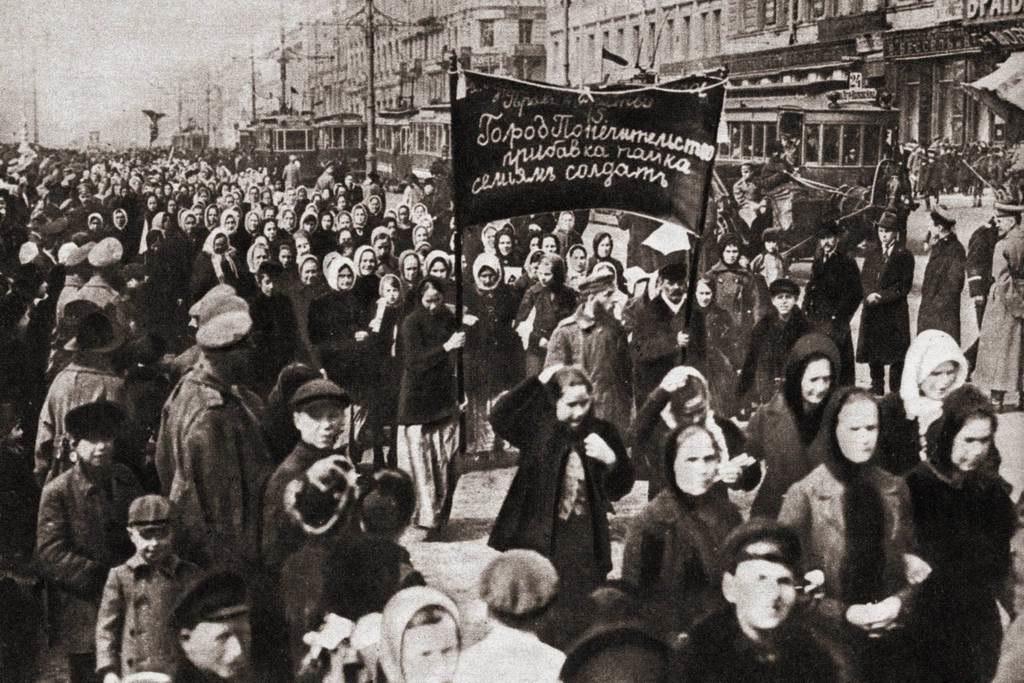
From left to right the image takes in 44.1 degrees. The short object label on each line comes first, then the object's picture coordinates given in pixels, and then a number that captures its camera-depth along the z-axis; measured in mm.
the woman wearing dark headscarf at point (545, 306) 6633
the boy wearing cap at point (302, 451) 4945
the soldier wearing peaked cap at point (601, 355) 6266
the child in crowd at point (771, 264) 7086
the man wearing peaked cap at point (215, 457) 4930
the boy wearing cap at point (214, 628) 4746
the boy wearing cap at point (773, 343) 6473
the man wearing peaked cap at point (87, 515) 5023
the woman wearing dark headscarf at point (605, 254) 6699
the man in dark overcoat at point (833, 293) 6684
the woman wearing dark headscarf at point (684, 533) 4781
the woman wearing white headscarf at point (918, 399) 5789
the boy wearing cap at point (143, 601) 4758
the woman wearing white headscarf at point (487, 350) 6551
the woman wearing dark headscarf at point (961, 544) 5406
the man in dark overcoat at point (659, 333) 6336
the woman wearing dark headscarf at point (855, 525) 5070
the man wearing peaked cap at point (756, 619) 4562
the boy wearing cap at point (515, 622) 4566
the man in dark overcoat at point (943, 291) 6793
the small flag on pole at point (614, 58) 6500
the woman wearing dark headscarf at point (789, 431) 5516
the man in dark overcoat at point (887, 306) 6582
